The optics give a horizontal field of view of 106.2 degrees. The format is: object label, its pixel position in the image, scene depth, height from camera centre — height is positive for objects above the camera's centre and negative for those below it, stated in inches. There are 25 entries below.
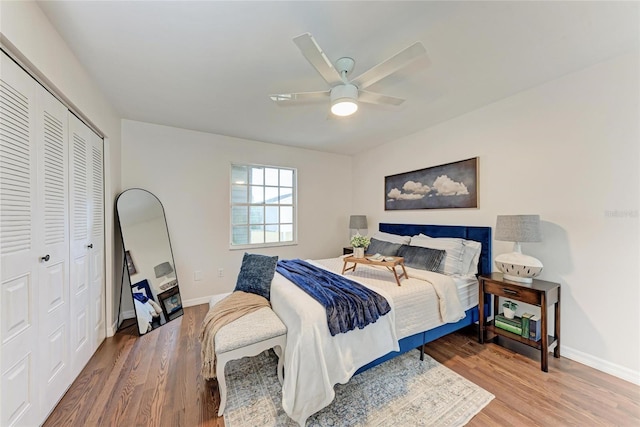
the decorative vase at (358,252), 103.7 -18.0
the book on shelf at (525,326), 84.7 -40.5
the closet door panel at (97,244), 86.4 -12.5
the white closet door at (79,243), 73.3 -10.4
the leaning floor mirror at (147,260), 107.0 -23.4
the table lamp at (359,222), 168.7 -7.6
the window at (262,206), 150.4 +3.6
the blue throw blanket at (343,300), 64.7 -25.9
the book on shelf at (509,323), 87.3 -42.0
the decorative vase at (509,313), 92.0 -39.1
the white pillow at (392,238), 127.3 -14.8
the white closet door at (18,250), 47.3 -8.5
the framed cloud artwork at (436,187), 112.9 +12.9
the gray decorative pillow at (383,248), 119.3 -19.0
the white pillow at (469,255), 101.2 -18.6
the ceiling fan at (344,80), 55.6 +36.8
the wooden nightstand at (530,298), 77.9 -30.0
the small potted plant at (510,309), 92.1 -37.8
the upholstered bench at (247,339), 60.9 -34.0
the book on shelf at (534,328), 83.4 -40.9
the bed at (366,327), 57.8 -34.7
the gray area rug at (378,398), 60.1 -52.3
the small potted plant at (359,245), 104.1 -14.9
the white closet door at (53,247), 59.1 -9.8
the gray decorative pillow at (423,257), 102.0 -20.4
